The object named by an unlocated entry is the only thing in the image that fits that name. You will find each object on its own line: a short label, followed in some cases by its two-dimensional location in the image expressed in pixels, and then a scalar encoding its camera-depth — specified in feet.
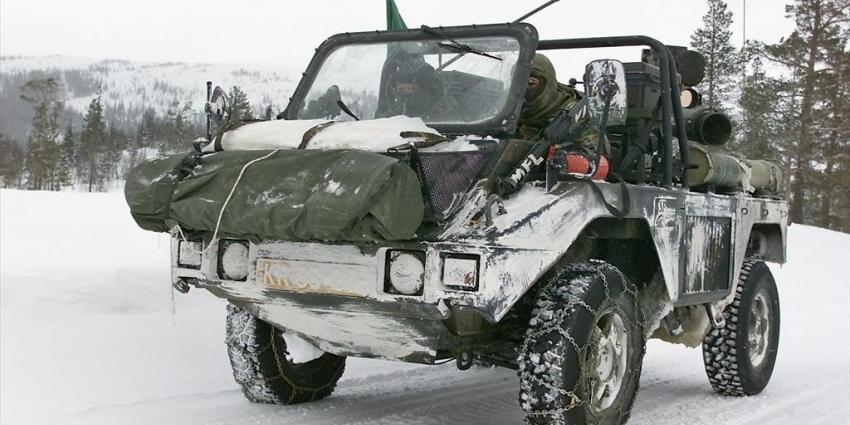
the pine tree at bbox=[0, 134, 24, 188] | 210.38
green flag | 29.19
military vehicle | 12.22
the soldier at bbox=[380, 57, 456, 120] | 16.30
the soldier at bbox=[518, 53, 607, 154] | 16.84
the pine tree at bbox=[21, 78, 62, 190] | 203.31
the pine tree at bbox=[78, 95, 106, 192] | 248.52
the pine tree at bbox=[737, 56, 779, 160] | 129.59
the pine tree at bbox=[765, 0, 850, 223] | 127.44
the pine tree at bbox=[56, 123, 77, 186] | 220.49
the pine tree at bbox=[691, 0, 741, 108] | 133.18
